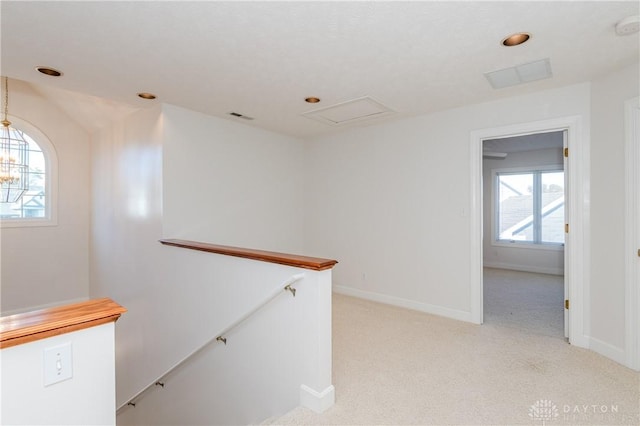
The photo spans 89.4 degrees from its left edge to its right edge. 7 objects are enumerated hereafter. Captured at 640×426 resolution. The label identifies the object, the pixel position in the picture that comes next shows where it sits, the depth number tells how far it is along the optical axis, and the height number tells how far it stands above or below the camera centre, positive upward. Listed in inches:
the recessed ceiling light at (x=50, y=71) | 104.5 +46.8
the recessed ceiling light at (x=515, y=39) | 83.7 +45.7
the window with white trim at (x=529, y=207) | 249.4 +3.9
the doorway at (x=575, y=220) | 116.0 -3.1
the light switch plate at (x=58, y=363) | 44.0 -20.8
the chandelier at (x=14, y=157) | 189.5 +34.0
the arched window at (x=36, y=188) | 196.1 +15.9
